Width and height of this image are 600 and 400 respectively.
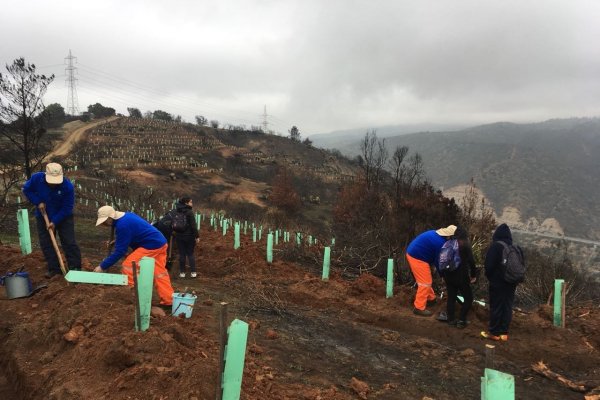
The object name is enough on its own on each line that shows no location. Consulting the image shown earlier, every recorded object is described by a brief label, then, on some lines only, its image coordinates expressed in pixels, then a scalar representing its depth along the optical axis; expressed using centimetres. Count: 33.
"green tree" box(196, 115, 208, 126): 10213
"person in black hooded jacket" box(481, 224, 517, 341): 524
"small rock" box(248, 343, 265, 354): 420
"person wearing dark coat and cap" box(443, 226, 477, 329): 557
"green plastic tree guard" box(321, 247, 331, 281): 805
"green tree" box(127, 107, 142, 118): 9319
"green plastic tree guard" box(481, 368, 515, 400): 233
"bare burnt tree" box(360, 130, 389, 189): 3191
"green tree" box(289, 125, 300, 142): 10609
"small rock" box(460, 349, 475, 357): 486
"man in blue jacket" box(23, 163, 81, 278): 543
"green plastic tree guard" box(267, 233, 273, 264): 998
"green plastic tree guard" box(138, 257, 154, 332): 372
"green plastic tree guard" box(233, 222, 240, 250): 1106
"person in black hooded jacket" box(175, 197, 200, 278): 780
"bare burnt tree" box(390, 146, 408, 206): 2240
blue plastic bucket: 487
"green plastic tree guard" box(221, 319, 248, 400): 268
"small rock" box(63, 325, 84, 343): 377
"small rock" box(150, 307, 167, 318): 436
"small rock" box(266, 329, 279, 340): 483
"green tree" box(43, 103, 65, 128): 6432
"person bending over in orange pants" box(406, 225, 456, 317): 598
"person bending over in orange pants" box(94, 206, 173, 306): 478
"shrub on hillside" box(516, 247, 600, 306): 942
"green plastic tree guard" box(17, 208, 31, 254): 708
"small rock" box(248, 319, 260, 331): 510
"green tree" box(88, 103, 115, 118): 8481
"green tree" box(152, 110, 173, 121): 9886
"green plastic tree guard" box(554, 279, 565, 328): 548
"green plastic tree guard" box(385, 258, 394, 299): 696
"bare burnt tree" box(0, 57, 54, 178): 1088
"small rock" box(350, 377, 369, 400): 361
